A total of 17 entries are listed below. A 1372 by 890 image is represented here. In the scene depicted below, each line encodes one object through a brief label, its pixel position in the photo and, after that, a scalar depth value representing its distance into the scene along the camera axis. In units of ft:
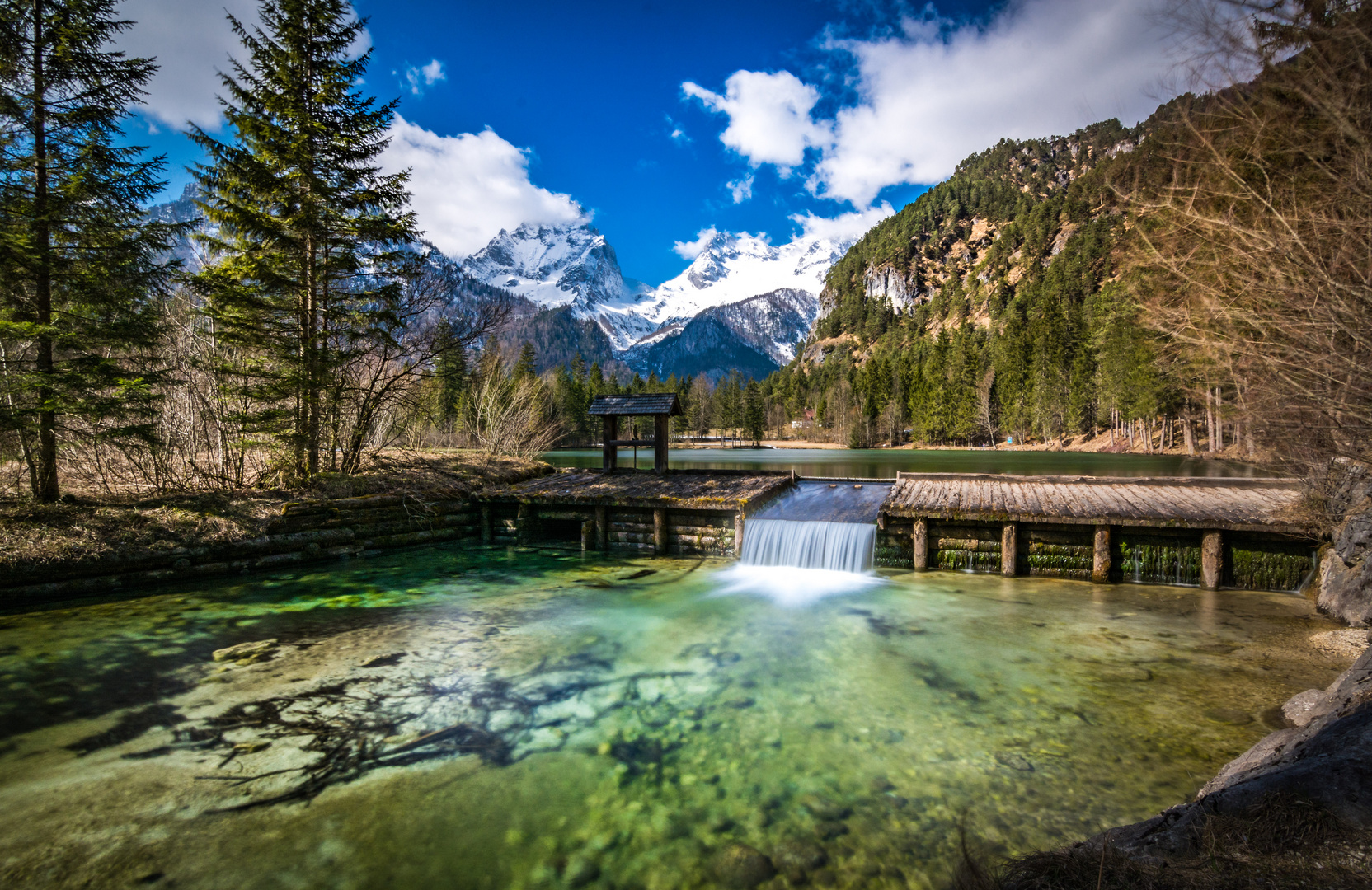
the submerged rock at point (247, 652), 23.03
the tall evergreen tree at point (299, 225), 40.01
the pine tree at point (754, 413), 310.86
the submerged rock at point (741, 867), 11.61
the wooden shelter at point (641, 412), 51.60
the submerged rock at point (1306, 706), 15.72
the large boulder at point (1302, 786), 6.72
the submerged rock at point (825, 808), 13.61
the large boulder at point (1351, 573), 24.79
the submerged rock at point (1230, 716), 17.52
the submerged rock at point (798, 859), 11.78
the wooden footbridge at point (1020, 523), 31.50
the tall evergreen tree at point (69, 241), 30.94
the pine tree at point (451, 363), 47.88
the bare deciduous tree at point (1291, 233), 14.38
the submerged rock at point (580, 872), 11.65
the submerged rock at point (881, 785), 14.71
